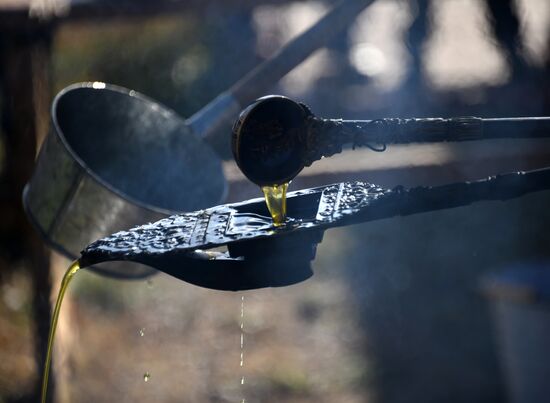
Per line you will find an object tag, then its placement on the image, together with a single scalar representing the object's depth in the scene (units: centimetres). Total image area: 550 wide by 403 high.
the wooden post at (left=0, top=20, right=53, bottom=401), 631
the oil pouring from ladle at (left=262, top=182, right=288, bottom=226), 546
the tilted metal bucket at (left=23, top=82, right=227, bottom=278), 577
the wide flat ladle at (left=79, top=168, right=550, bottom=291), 540
